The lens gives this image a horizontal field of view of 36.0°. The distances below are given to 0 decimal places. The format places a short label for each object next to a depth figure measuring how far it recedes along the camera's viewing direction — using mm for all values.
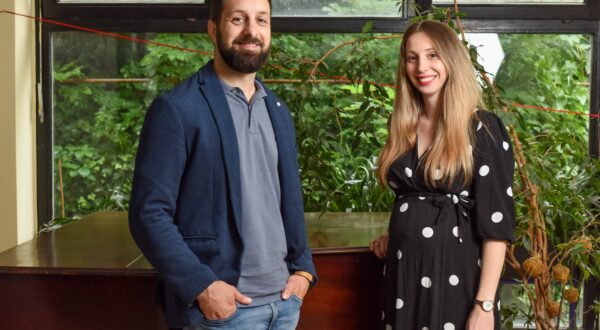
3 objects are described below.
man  2043
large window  4852
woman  2312
